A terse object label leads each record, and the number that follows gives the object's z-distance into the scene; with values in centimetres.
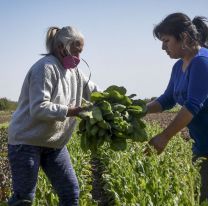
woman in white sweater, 288
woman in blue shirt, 289
